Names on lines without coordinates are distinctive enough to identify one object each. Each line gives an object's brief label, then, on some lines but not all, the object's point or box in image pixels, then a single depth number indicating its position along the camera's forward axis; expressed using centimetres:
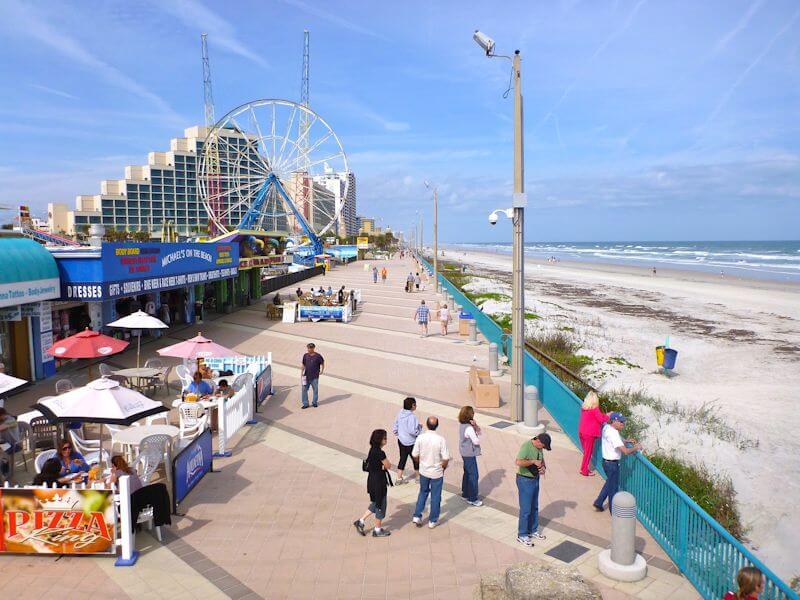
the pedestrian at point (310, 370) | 1281
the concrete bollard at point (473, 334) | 2181
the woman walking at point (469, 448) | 774
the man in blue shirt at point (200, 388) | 1166
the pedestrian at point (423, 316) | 2277
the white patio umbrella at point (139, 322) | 1409
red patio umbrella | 1130
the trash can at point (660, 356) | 1822
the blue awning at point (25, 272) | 1330
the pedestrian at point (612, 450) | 773
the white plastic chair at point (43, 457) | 800
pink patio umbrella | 1204
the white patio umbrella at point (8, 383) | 915
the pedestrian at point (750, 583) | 464
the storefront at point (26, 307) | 1359
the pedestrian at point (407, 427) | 853
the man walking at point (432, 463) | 724
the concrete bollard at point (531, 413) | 1112
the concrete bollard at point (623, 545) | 632
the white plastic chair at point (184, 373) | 1311
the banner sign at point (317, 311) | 2725
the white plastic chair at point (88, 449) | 877
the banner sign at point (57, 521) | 657
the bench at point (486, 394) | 1309
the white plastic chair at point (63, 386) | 1172
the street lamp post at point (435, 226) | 4191
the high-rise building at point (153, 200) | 13325
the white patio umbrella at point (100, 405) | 763
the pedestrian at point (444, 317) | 2341
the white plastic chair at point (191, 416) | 1022
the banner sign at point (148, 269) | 1556
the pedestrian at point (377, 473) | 702
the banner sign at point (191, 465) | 787
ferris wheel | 5294
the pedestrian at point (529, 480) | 689
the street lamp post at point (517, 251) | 1113
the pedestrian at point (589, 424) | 889
